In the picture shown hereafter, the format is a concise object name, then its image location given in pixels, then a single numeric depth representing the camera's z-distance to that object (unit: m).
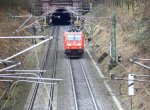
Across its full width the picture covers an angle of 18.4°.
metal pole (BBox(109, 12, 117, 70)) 42.16
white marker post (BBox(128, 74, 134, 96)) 27.02
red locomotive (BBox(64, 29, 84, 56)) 51.81
